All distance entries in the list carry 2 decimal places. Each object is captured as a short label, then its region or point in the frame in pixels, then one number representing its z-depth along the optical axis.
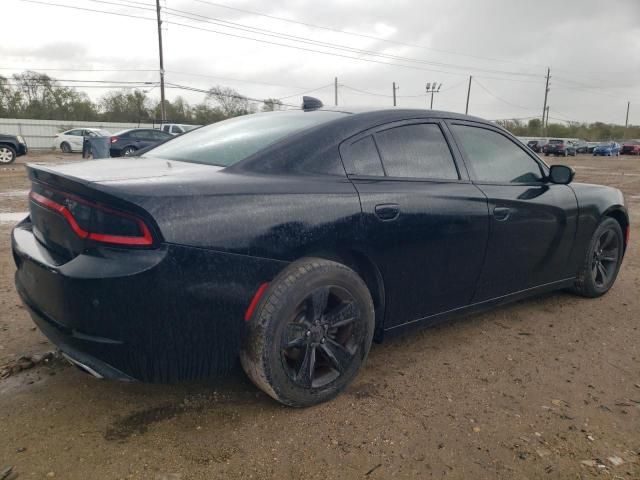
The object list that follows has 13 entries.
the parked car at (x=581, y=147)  50.64
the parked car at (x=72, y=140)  26.52
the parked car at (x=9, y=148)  17.14
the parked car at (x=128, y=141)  19.22
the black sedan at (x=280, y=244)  1.89
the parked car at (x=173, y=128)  25.42
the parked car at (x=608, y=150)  47.19
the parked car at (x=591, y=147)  52.03
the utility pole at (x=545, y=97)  70.94
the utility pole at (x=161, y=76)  31.59
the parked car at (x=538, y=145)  45.51
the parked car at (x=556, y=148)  42.59
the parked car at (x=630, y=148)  48.88
